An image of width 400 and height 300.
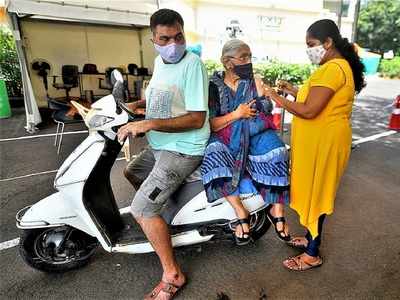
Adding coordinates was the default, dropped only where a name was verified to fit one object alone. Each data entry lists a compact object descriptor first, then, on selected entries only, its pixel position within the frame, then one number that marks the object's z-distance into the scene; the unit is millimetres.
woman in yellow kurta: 2049
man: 1965
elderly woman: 2207
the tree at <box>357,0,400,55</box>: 30266
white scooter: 2139
